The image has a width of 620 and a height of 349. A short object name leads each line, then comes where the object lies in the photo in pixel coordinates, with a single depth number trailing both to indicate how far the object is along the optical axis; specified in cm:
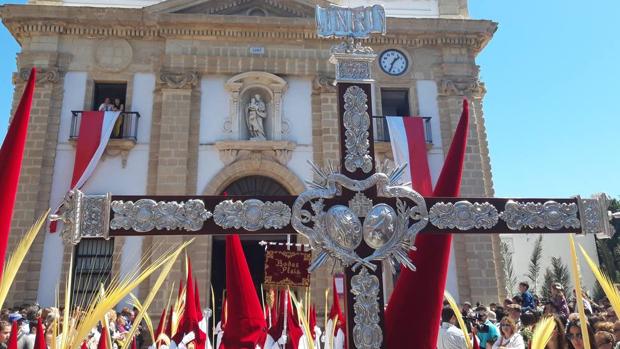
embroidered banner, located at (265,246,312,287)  747
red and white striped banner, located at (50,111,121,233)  1252
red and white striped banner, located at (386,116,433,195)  1338
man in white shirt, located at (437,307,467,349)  568
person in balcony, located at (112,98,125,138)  1327
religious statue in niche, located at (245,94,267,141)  1355
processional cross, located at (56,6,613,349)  312
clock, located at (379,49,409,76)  1473
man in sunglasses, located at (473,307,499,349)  606
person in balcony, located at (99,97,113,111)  1336
